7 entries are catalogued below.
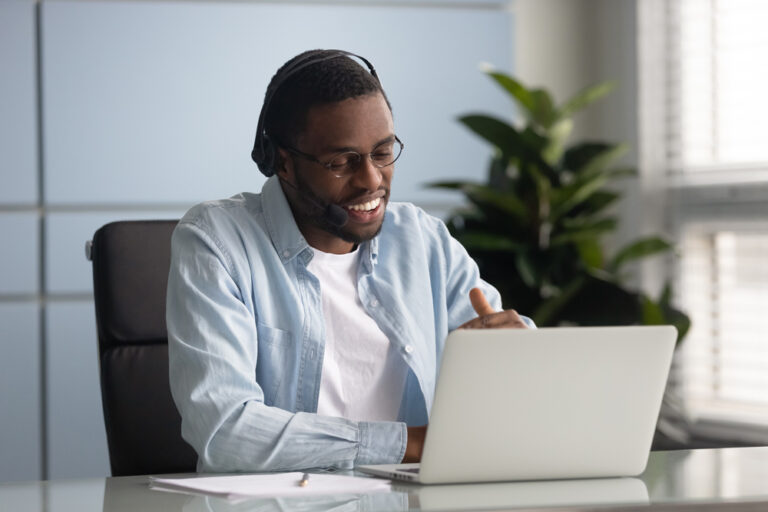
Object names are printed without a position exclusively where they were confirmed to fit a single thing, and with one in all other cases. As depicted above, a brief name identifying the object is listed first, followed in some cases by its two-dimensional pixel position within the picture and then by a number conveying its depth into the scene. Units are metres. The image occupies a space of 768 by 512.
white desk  2.13
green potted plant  4.42
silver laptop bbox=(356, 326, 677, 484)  2.20
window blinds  4.59
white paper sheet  2.22
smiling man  2.64
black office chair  2.84
